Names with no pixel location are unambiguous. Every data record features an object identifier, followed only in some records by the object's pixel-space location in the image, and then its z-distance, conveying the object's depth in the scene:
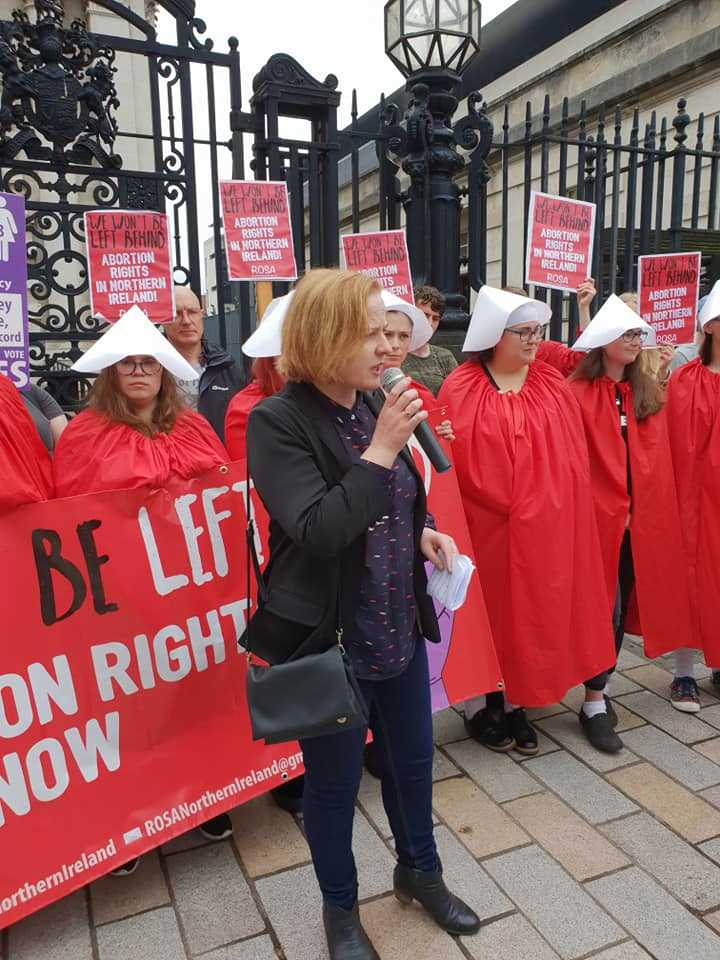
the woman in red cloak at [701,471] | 3.64
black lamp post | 4.85
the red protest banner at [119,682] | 2.30
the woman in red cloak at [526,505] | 3.11
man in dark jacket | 3.74
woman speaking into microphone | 1.72
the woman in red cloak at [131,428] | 2.58
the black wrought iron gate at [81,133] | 4.02
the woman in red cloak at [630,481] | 3.42
